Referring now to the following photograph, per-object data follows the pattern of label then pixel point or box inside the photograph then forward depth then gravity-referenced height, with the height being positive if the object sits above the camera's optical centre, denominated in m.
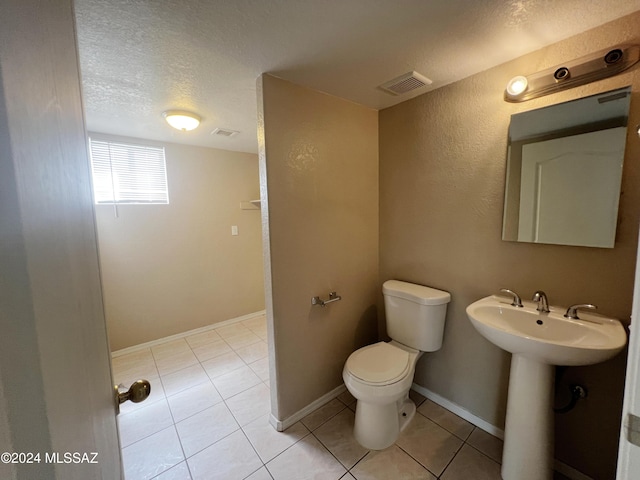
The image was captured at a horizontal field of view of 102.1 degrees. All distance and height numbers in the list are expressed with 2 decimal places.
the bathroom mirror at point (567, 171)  1.14 +0.20
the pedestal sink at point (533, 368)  1.10 -0.72
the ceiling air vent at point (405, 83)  1.53 +0.81
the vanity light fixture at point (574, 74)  1.09 +0.64
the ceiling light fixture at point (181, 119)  1.93 +0.75
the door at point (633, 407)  0.57 -0.44
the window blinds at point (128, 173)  2.40 +0.45
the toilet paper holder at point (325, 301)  1.76 -0.58
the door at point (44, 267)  0.27 -0.06
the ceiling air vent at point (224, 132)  2.38 +0.80
